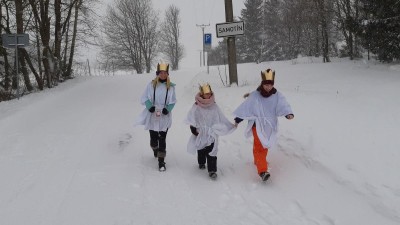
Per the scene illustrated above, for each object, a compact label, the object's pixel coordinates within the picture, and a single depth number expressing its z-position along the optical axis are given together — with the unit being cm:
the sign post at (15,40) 1360
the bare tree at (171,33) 5669
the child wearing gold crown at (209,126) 625
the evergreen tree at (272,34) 4231
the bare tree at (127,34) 4625
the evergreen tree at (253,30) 4584
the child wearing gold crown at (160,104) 659
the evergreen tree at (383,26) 1142
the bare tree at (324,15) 1873
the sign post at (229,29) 1076
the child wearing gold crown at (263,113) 595
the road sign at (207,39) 1858
